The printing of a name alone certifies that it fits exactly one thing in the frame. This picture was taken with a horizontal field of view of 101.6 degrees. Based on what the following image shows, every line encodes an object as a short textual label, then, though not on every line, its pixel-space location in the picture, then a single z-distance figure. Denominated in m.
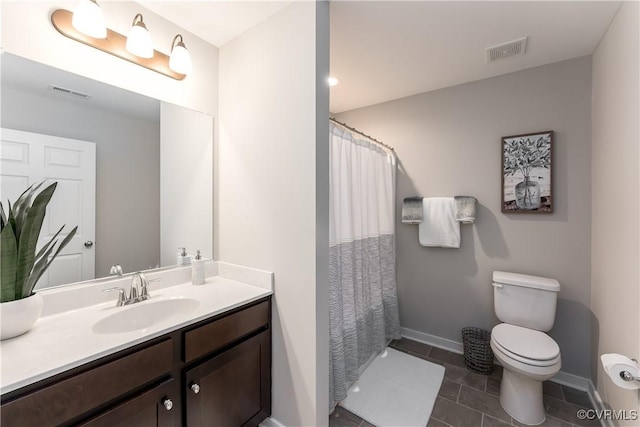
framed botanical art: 1.99
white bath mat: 1.64
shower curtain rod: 2.32
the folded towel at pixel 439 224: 2.31
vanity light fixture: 1.17
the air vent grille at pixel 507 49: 1.76
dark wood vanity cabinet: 0.78
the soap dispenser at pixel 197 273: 1.60
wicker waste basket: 2.05
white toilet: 1.55
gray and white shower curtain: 1.75
